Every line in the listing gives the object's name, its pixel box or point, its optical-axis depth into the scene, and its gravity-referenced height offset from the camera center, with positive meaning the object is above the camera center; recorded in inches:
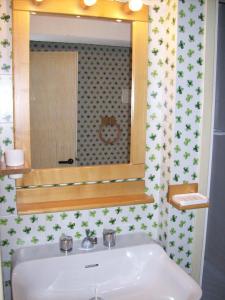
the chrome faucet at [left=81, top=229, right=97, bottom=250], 57.1 -23.1
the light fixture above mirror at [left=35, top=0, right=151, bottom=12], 54.2 +18.9
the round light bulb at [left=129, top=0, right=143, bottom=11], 55.5 +19.0
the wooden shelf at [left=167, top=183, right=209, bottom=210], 57.0 -14.5
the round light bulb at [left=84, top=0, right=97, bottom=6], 53.4 +18.5
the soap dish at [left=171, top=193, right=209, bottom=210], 56.7 -15.5
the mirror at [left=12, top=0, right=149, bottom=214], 52.4 -4.6
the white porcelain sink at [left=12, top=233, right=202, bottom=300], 51.0 -26.9
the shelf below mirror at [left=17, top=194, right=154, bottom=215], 54.1 -16.1
